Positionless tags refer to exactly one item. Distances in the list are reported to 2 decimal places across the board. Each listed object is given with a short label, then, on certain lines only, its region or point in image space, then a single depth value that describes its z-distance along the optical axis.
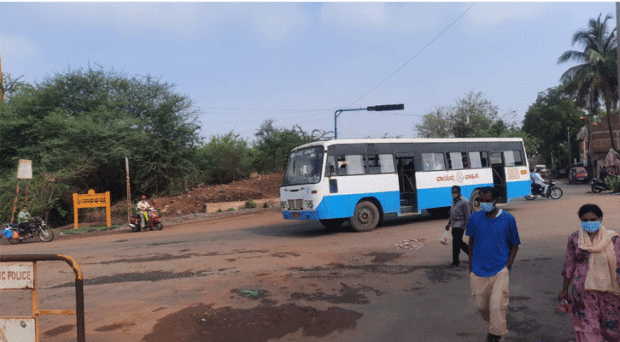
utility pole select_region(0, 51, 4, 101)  30.61
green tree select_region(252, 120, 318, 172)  32.03
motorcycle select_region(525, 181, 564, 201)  21.23
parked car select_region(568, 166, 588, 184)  39.28
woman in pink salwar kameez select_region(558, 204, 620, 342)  3.38
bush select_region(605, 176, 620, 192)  22.67
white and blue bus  12.45
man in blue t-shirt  4.09
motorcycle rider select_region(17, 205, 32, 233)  15.22
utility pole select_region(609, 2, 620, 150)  10.48
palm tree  34.78
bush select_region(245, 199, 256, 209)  23.19
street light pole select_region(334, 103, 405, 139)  24.90
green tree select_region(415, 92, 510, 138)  44.84
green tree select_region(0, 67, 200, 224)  23.62
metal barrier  3.62
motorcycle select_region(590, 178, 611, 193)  23.44
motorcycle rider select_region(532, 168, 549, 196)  21.28
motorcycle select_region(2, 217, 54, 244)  14.97
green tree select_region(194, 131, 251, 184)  29.88
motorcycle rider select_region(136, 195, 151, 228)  16.97
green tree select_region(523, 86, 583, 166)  56.94
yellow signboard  19.06
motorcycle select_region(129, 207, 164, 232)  16.94
